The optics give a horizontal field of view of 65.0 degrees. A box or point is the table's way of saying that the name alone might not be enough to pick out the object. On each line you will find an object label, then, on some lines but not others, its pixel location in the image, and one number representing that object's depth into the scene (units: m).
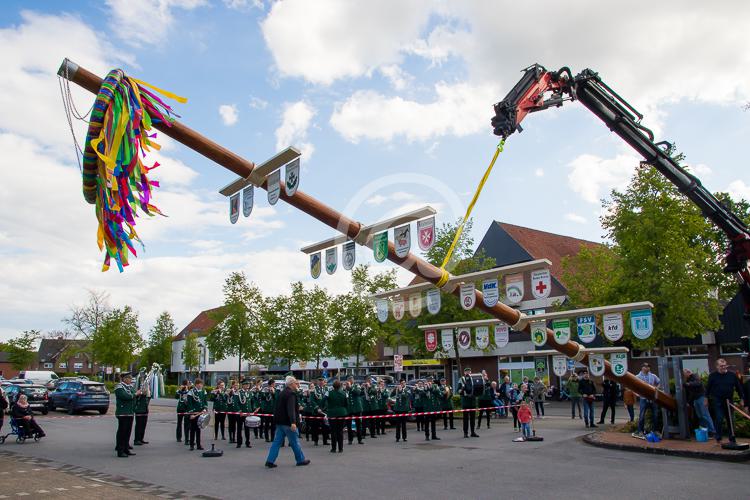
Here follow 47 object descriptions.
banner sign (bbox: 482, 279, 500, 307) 11.40
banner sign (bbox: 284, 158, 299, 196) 8.47
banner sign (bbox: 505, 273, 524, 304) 11.62
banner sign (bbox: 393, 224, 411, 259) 9.38
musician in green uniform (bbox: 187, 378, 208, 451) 14.59
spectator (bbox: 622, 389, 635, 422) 18.25
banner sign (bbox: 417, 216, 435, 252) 9.27
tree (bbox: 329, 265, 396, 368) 38.94
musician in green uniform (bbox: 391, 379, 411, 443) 16.02
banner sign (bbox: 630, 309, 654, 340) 12.19
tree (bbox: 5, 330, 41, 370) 71.56
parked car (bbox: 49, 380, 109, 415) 26.34
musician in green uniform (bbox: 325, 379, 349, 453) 13.73
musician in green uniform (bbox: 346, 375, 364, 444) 15.38
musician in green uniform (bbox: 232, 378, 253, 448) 15.63
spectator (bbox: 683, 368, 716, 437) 13.46
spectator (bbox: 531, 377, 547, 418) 24.39
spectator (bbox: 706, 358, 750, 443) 12.61
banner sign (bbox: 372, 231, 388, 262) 9.42
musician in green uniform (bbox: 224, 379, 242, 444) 16.35
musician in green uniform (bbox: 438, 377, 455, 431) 17.89
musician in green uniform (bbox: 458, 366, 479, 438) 16.78
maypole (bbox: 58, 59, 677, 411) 8.24
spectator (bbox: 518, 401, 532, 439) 15.32
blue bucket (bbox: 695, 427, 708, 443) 13.34
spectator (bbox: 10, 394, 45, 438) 15.29
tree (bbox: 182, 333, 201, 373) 64.69
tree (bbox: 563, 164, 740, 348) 24.70
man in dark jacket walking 11.24
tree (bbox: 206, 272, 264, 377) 42.28
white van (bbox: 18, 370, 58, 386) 42.51
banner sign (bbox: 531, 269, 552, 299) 11.46
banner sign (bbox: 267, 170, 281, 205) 8.63
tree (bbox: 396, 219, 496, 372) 28.48
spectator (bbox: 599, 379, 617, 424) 19.16
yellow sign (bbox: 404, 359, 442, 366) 43.50
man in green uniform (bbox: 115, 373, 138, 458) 13.06
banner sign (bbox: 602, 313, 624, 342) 12.54
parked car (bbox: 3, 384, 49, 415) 26.08
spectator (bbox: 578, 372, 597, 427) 18.41
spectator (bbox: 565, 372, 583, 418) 22.03
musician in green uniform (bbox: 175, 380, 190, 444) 15.46
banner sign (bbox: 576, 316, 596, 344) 12.88
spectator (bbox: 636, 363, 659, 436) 14.77
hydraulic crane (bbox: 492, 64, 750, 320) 11.90
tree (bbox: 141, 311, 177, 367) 80.50
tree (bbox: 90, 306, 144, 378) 53.75
